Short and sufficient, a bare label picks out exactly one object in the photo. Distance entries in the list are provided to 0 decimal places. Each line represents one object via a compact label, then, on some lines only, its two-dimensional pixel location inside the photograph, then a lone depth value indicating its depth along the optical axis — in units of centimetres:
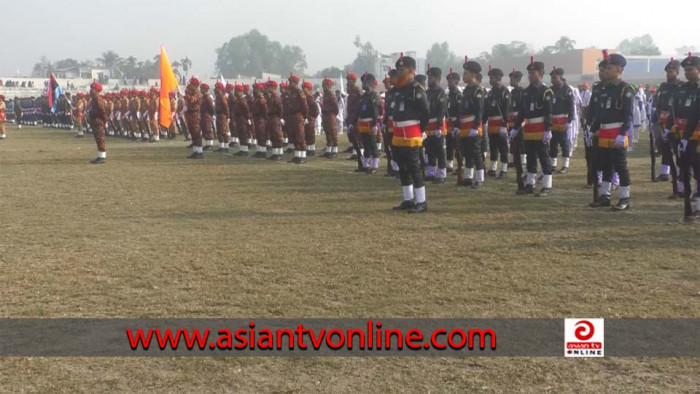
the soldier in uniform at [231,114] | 2156
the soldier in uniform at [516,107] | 1159
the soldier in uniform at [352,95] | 1738
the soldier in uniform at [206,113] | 1972
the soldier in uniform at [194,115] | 1948
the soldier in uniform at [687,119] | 890
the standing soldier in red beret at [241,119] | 2020
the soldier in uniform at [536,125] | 1111
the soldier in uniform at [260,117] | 1906
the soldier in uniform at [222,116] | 2094
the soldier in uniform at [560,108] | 1304
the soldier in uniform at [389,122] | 1017
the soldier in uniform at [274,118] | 1820
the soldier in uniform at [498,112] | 1251
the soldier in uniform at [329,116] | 1859
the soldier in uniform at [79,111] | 3212
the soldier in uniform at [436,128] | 1268
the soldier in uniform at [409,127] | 977
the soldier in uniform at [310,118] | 1855
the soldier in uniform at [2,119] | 3000
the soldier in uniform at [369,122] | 1477
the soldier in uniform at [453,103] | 1260
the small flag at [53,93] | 3745
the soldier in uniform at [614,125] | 949
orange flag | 2198
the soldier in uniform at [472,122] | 1200
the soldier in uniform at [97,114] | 1782
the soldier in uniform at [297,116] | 1752
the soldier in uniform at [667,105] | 1048
